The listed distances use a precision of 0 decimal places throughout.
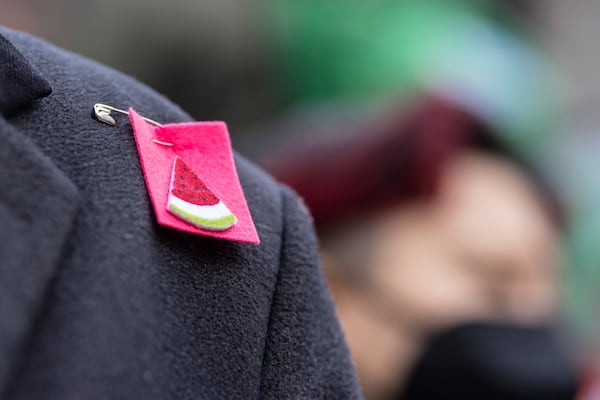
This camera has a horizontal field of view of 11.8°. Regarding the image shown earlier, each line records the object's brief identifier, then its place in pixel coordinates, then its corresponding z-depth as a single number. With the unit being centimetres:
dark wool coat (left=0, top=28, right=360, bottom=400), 91
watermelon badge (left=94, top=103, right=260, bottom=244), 96
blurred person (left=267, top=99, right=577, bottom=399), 213
